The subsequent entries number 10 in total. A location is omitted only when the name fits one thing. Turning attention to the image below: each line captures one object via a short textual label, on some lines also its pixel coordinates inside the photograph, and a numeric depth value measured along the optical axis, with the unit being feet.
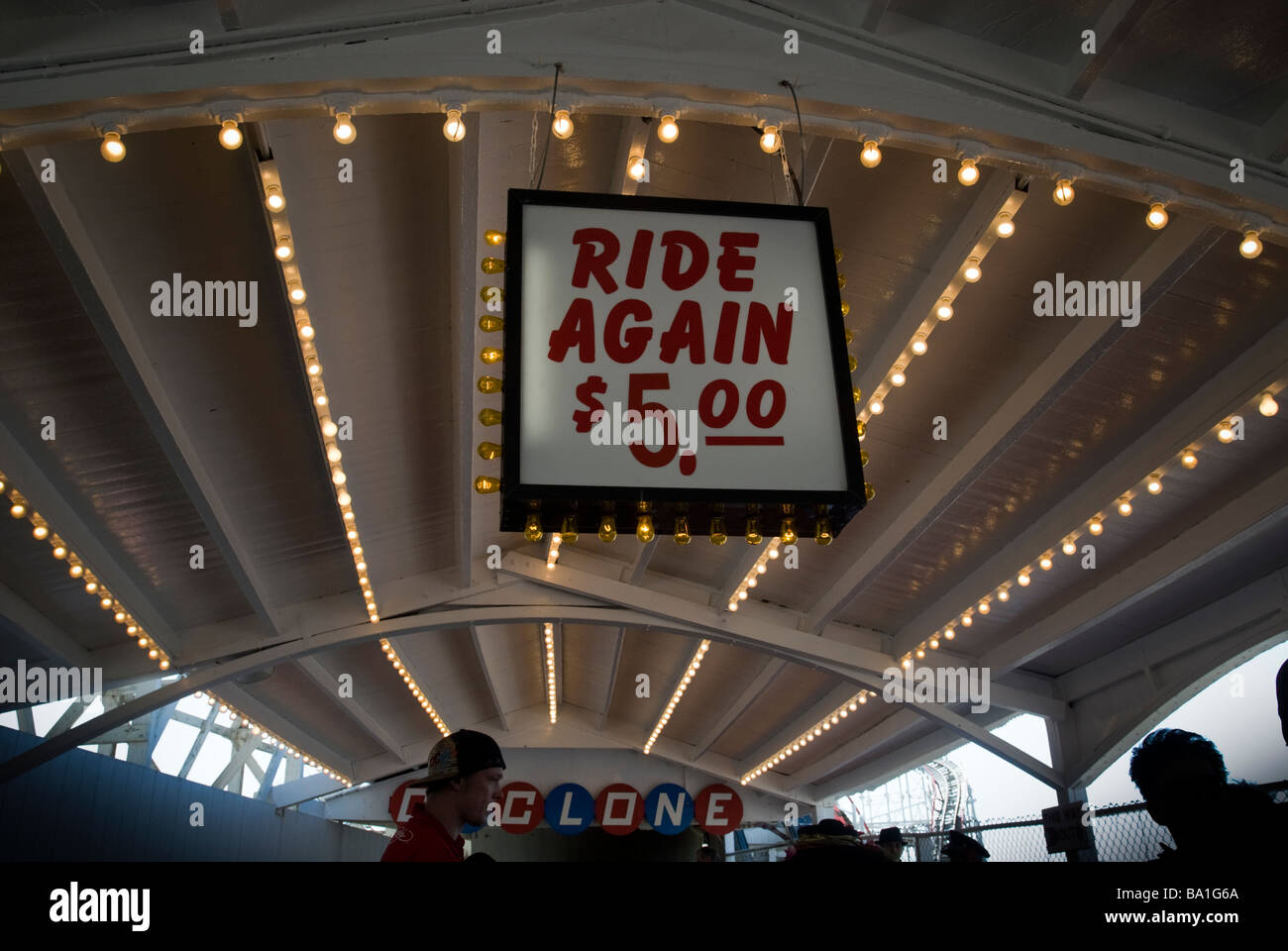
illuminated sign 8.66
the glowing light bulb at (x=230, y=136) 10.30
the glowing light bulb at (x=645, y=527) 8.66
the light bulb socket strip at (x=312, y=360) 14.11
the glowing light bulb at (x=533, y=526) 8.71
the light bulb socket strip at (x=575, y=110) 10.05
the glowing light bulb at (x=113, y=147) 9.99
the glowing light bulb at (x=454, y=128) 10.25
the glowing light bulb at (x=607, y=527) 8.73
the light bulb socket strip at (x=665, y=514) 8.55
